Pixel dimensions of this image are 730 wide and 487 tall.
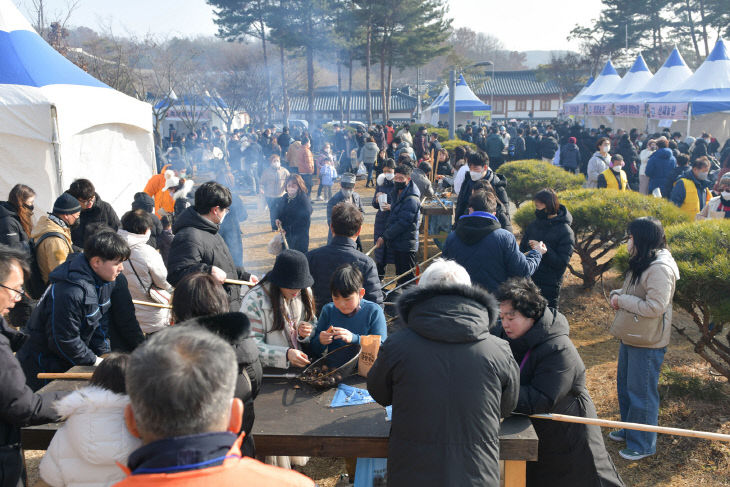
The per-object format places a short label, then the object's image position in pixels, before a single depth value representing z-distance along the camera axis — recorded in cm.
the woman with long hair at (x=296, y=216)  762
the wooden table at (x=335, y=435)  257
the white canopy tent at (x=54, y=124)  807
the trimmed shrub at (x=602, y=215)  675
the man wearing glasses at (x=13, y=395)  236
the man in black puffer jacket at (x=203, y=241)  409
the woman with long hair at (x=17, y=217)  526
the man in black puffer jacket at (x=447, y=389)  213
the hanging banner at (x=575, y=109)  3042
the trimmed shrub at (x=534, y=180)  1030
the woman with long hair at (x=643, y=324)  377
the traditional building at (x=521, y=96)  6081
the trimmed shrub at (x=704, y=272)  426
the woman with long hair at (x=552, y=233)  537
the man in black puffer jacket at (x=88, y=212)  578
